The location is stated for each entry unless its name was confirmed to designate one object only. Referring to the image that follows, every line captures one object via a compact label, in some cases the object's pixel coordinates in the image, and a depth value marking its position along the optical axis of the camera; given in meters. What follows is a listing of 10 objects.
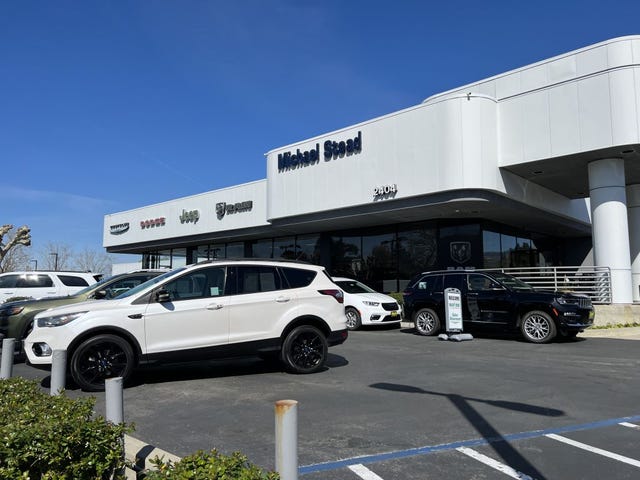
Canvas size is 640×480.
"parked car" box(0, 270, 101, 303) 16.41
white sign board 13.92
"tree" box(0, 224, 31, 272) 42.25
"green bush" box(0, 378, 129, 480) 3.11
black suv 12.74
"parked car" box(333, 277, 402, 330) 16.41
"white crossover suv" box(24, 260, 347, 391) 7.59
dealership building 16.64
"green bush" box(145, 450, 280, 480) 2.70
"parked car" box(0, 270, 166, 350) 10.65
